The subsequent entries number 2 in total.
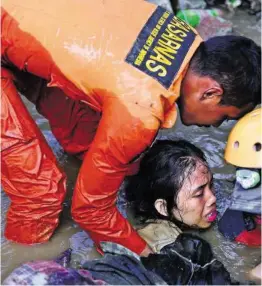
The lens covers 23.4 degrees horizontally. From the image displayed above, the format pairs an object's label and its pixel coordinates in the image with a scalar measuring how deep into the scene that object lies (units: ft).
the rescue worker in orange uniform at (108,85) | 9.48
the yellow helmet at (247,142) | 10.40
